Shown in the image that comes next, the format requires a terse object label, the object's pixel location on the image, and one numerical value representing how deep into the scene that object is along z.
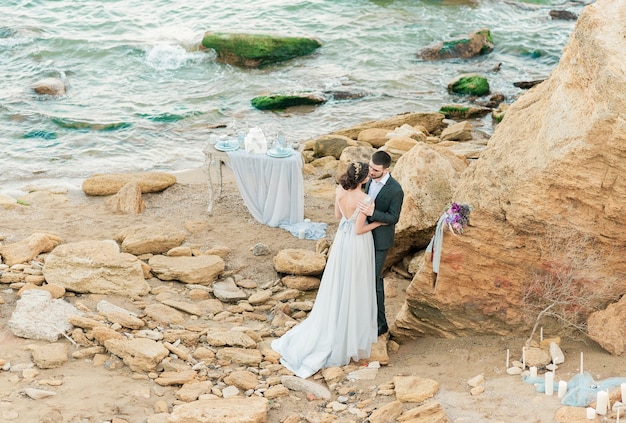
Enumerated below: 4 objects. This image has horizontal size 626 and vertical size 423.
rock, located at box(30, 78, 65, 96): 19.92
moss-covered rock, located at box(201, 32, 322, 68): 22.69
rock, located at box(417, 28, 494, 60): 22.92
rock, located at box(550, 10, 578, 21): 26.77
